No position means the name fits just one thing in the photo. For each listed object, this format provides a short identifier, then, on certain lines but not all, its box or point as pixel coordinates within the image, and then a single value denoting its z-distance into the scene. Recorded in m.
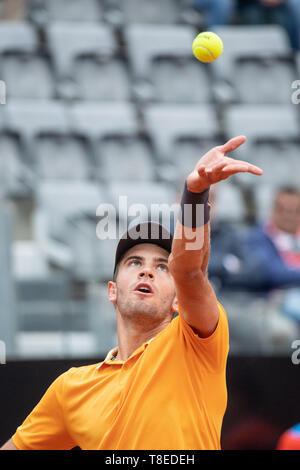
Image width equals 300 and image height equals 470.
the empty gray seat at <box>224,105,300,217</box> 13.75
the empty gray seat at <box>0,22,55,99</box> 14.30
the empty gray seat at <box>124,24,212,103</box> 14.77
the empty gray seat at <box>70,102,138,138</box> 14.19
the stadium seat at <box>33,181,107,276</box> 10.72
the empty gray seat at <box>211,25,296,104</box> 14.98
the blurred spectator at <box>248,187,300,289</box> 9.58
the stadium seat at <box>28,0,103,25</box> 15.91
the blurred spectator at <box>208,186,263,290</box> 9.36
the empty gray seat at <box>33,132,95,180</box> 13.52
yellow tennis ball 4.51
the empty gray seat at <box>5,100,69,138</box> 13.90
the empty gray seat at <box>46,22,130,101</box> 14.62
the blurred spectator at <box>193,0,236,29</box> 15.76
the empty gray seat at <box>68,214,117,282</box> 9.71
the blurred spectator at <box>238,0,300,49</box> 15.26
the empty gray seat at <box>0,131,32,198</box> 12.38
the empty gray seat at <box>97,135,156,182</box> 13.80
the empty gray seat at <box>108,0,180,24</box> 16.36
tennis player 4.14
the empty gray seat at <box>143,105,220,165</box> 14.40
